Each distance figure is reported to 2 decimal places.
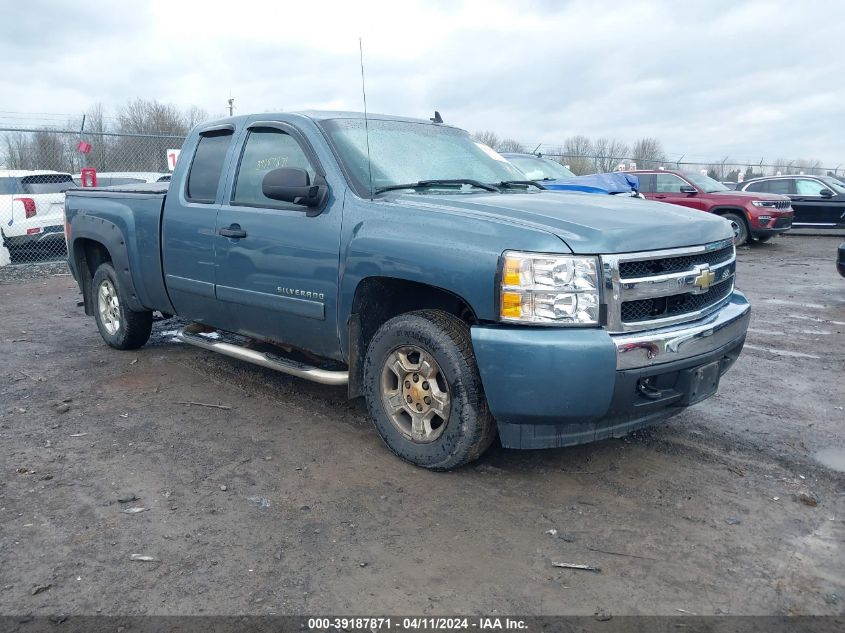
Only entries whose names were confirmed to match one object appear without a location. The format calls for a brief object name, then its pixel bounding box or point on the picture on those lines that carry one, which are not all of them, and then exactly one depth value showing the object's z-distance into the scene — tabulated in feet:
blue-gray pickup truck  10.65
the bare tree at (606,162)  80.04
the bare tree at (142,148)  51.72
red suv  49.67
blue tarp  29.66
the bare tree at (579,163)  76.60
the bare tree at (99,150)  52.75
